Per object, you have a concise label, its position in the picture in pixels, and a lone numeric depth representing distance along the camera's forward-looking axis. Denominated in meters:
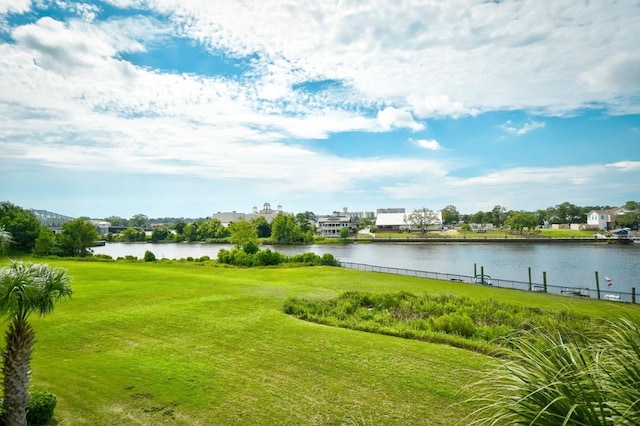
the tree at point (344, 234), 102.47
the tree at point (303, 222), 114.62
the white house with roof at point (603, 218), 110.19
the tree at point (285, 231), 95.56
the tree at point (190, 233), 112.50
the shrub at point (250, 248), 45.97
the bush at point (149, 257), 46.56
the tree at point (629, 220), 102.81
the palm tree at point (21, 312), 6.83
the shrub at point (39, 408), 7.90
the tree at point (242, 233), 61.69
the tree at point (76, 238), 54.19
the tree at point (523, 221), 103.20
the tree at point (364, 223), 155.06
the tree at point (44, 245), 51.84
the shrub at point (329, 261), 43.41
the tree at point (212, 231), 110.81
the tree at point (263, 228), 111.94
